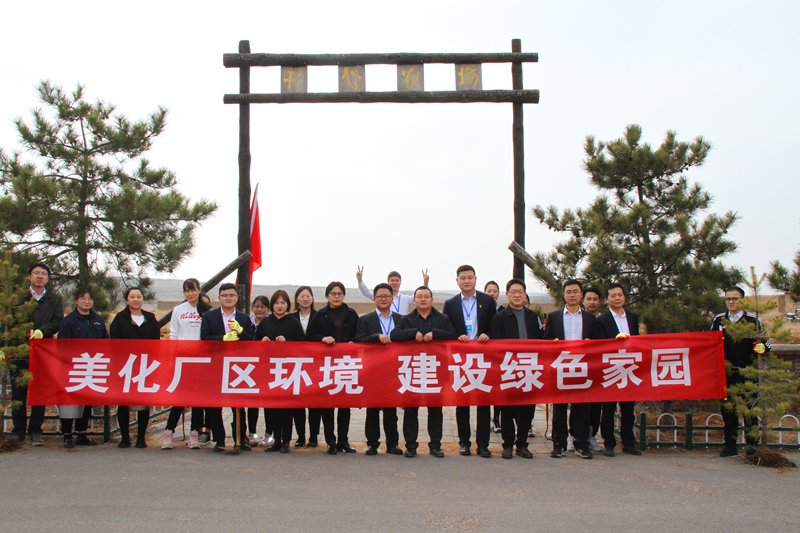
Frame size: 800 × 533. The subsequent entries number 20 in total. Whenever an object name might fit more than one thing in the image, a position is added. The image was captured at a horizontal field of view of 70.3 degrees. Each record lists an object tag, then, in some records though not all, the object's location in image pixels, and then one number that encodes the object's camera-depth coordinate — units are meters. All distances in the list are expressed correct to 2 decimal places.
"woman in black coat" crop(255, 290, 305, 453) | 5.41
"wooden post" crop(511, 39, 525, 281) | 7.84
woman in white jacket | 5.52
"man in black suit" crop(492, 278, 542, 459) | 5.29
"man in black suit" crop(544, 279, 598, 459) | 5.24
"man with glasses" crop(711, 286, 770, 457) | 5.18
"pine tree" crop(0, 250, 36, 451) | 5.24
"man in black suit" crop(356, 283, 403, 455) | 5.29
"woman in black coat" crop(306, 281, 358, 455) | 5.39
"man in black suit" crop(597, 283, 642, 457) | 5.33
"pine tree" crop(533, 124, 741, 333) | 6.19
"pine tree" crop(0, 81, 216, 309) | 7.48
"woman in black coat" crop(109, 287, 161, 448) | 5.44
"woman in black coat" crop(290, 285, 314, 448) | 5.52
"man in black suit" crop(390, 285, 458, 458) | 5.25
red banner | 5.37
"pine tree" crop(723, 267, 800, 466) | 4.89
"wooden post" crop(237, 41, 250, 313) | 8.15
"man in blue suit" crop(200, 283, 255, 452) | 5.34
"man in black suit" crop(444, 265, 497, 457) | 5.59
